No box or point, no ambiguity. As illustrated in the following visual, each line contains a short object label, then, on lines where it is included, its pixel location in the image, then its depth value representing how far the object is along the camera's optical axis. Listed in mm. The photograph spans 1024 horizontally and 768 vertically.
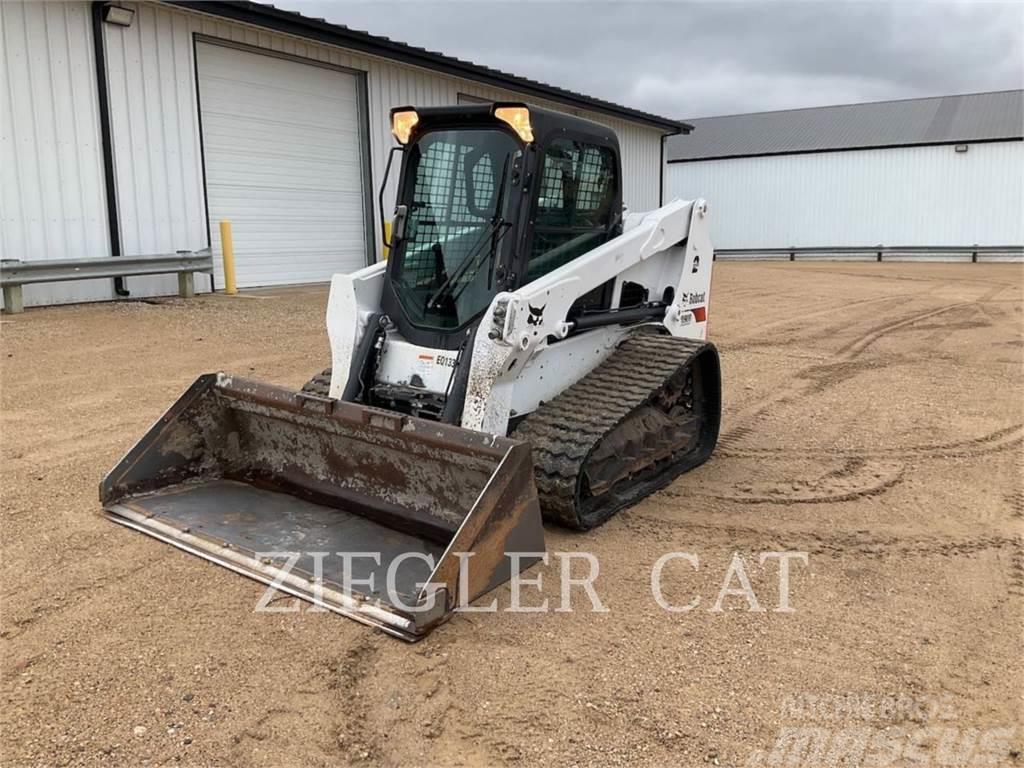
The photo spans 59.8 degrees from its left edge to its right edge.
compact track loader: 4051
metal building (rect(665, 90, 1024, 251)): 29203
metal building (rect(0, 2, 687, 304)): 10523
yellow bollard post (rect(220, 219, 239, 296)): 12695
